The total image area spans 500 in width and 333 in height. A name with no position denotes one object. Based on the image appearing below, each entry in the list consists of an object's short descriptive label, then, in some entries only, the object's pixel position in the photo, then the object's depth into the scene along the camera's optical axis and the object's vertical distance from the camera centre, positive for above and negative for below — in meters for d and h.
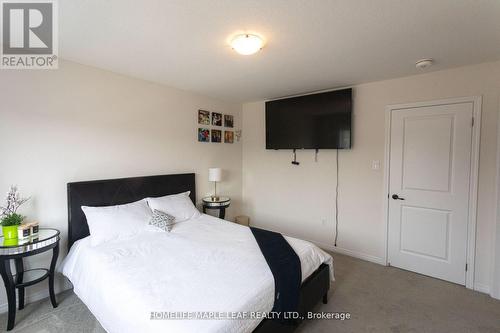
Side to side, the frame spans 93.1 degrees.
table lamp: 3.74 -0.25
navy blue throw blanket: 1.67 -0.84
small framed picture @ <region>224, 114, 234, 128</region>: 4.20 +0.71
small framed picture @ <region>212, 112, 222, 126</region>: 4.01 +0.70
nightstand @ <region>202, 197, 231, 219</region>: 3.64 -0.69
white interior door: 2.60 -0.31
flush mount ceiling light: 1.90 +0.95
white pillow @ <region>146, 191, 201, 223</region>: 2.89 -0.59
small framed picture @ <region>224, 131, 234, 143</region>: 4.23 +0.42
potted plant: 1.95 -0.50
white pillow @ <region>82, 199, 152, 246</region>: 2.30 -0.65
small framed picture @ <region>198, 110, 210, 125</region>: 3.79 +0.68
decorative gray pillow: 2.60 -0.69
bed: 1.35 -0.83
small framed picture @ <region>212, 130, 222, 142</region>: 4.01 +0.41
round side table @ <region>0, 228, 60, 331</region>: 1.86 -0.84
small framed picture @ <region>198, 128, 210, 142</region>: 3.79 +0.40
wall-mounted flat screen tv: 3.27 +0.60
